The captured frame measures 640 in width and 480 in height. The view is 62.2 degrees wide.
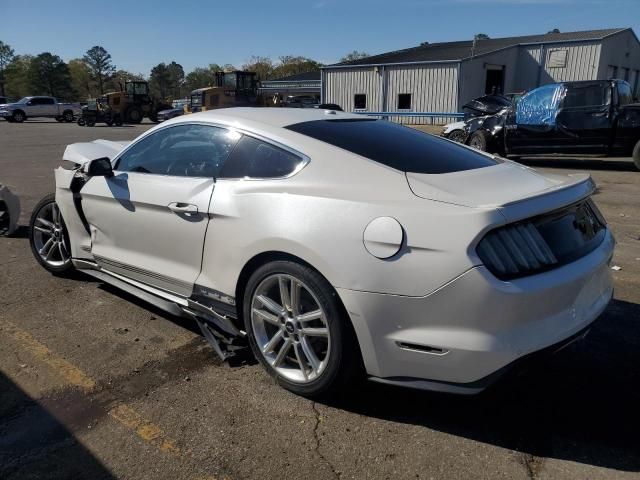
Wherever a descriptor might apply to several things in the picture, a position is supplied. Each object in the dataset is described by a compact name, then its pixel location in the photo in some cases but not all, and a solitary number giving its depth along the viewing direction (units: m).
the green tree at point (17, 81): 87.81
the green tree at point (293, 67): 100.94
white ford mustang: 2.29
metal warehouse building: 30.08
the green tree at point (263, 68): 100.38
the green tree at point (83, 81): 100.69
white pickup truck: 38.44
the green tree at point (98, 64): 104.25
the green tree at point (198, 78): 112.73
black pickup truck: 11.22
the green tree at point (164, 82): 109.74
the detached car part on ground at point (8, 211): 6.28
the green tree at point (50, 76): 87.44
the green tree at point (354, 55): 105.51
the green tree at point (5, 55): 92.19
